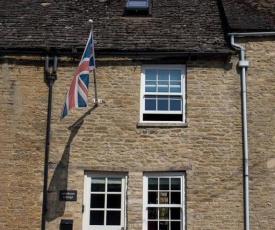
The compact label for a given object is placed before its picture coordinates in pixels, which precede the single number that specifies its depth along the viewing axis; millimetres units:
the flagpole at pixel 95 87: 12602
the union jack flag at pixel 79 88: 11648
